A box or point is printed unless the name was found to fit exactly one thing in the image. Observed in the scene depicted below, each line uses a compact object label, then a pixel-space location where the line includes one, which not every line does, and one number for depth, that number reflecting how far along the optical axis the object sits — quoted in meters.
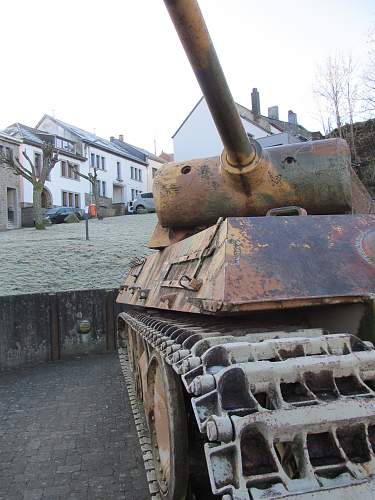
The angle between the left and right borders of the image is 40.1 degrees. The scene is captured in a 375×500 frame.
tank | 2.01
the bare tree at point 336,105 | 27.84
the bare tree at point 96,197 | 34.58
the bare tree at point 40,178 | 28.66
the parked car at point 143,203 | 37.51
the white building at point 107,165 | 48.03
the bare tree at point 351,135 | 24.79
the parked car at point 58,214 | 36.34
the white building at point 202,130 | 39.75
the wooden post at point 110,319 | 10.15
